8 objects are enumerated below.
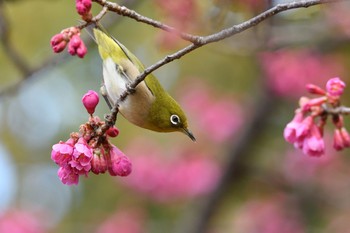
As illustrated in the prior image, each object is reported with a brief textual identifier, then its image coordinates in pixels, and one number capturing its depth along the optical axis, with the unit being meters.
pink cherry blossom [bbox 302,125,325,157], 6.18
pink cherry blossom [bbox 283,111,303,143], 6.34
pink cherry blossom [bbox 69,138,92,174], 5.16
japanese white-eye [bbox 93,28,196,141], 6.57
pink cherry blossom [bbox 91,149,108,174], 5.32
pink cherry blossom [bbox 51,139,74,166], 5.23
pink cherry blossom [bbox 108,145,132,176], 5.47
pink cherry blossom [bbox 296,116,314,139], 6.29
